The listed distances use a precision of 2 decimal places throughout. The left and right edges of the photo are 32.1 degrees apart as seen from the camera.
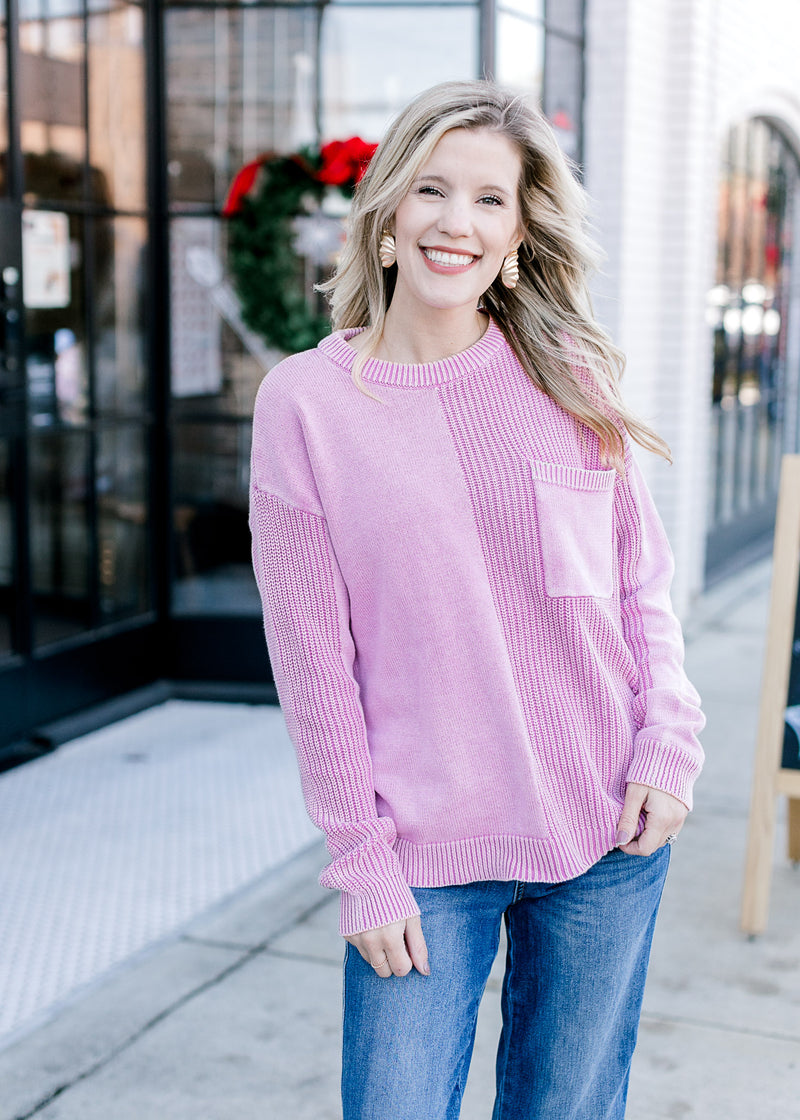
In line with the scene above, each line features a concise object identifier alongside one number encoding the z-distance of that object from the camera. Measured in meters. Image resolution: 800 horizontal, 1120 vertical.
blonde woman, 1.70
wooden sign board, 3.59
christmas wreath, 5.21
